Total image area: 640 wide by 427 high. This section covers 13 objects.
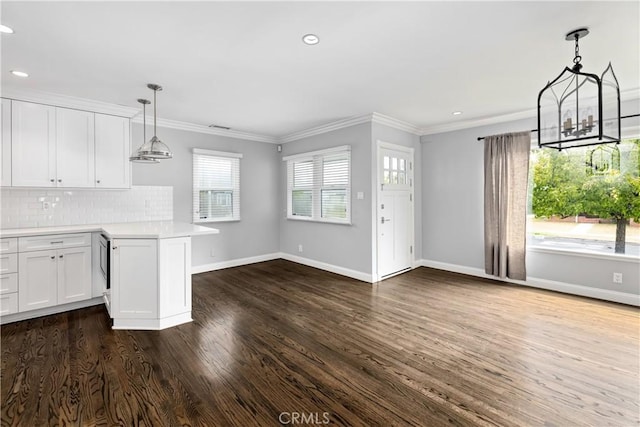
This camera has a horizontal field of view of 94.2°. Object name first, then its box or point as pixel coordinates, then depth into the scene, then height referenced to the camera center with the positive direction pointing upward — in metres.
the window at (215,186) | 5.26 +0.52
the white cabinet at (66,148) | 3.55 +0.86
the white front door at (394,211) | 4.82 +0.03
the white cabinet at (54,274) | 3.26 -0.69
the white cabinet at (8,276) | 3.15 -0.65
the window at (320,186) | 5.12 +0.52
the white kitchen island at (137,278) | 3.06 -0.68
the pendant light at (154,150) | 3.25 +0.71
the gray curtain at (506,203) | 4.45 +0.15
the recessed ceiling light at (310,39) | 2.38 +1.42
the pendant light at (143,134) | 3.33 +1.26
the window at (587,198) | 3.85 +0.19
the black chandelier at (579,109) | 2.14 +0.78
